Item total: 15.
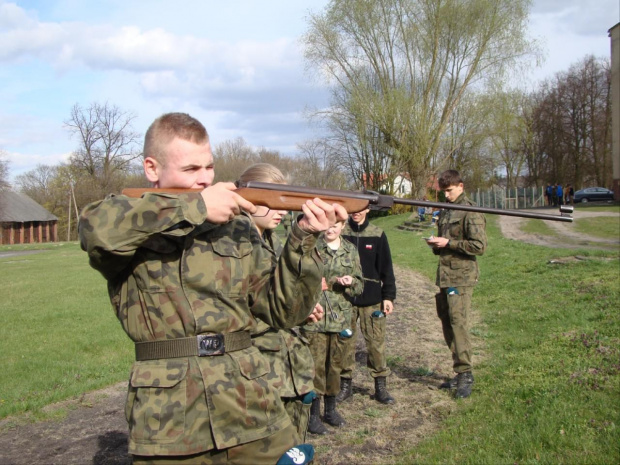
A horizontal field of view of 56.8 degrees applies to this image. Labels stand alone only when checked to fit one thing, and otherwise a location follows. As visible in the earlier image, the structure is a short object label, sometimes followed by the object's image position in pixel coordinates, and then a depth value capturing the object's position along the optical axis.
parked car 50.44
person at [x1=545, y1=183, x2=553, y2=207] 52.39
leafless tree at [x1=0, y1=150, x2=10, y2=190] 59.78
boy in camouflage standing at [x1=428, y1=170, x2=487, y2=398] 6.77
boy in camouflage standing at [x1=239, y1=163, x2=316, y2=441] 3.09
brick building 71.31
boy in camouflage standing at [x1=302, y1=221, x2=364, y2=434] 6.05
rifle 2.62
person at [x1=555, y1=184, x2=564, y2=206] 50.17
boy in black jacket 6.68
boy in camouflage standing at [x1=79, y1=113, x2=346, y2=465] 2.36
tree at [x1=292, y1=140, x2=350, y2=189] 45.91
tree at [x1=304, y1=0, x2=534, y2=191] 39.72
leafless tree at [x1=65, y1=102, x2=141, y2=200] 68.75
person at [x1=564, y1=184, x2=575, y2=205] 49.84
